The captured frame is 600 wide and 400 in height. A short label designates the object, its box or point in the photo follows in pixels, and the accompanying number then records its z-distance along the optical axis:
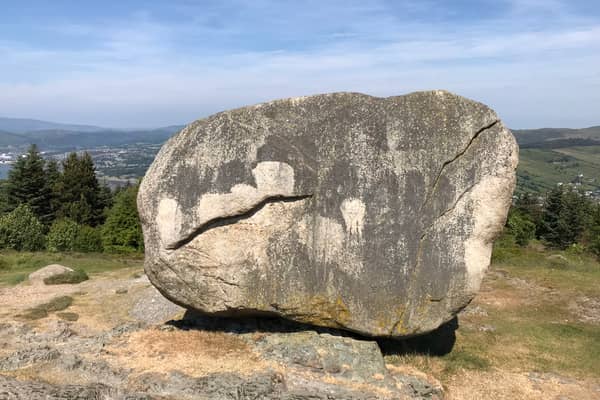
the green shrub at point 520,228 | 62.67
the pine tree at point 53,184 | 57.91
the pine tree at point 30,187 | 56.34
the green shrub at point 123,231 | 46.81
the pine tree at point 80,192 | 56.84
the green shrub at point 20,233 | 40.53
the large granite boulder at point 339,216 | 13.38
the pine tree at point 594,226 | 61.97
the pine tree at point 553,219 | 70.62
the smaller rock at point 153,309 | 19.61
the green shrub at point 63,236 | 42.59
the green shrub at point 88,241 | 45.38
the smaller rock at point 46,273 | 25.62
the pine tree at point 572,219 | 68.19
